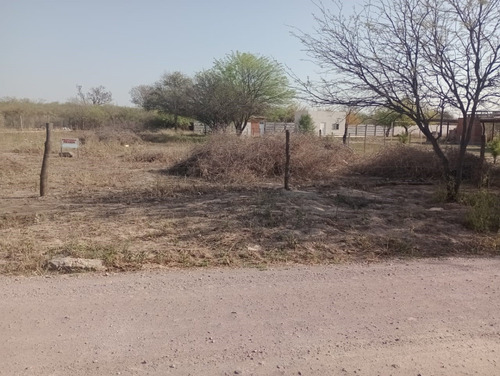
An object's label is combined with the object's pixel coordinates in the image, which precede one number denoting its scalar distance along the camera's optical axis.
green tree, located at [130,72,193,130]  42.00
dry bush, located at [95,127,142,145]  29.14
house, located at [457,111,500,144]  31.96
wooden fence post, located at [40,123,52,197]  9.65
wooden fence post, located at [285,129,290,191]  10.78
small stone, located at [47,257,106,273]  4.72
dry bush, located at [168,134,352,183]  13.66
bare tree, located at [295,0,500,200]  8.62
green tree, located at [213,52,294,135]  39.06
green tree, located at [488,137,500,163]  17.34
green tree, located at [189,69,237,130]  37.81
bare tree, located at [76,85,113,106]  86.62
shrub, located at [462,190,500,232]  6.99
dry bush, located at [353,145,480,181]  14.22
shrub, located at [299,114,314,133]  39.34
